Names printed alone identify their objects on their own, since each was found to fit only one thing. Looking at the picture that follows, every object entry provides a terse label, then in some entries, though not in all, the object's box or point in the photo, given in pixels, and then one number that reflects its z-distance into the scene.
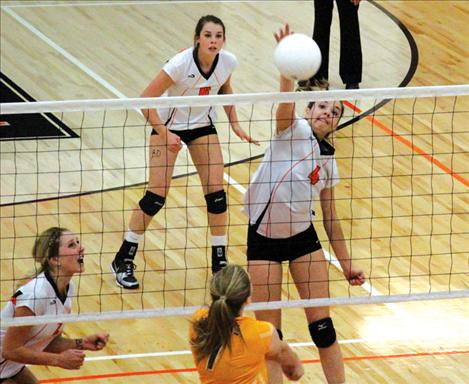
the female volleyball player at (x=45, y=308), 13.27
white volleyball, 13.79
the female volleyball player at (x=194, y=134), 17.50
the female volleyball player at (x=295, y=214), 14.68
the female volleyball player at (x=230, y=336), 11.95
